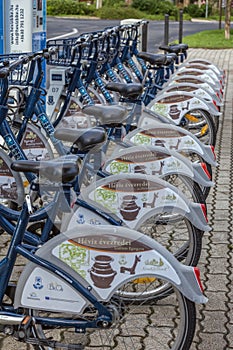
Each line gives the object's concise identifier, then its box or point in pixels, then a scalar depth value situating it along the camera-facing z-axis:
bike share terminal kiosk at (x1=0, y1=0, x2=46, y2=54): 8.48
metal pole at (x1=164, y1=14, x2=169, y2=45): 16.84
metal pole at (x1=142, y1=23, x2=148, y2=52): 14.16
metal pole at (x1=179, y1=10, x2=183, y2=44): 19.42
